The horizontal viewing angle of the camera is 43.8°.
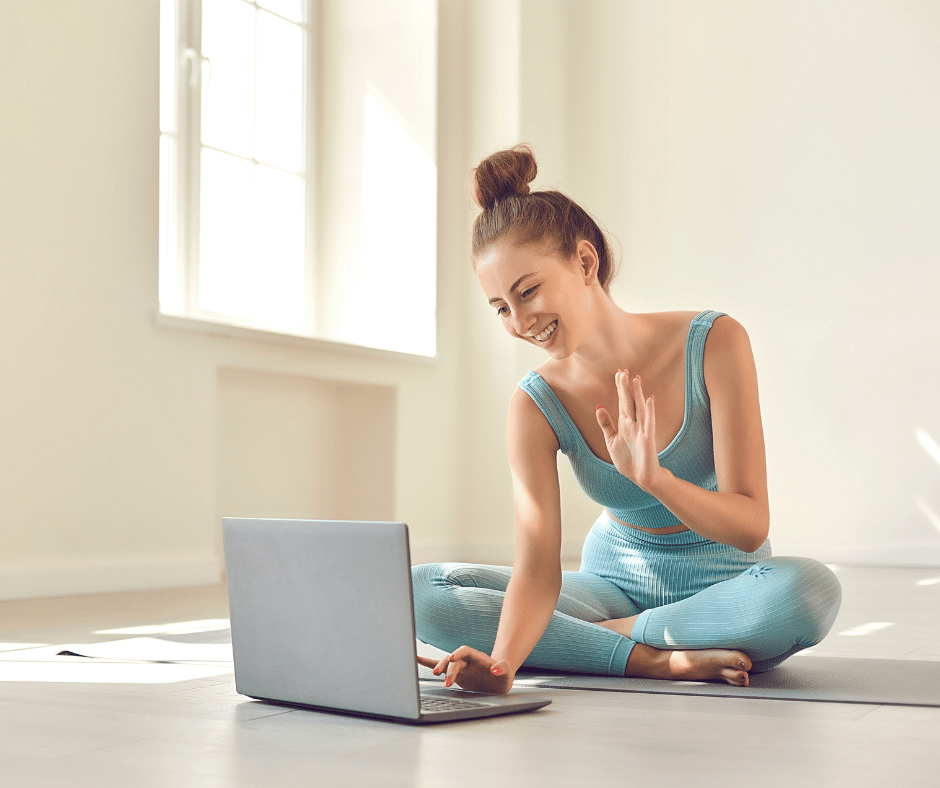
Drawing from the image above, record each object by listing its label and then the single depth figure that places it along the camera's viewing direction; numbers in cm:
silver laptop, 124
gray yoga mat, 154
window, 416
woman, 157
